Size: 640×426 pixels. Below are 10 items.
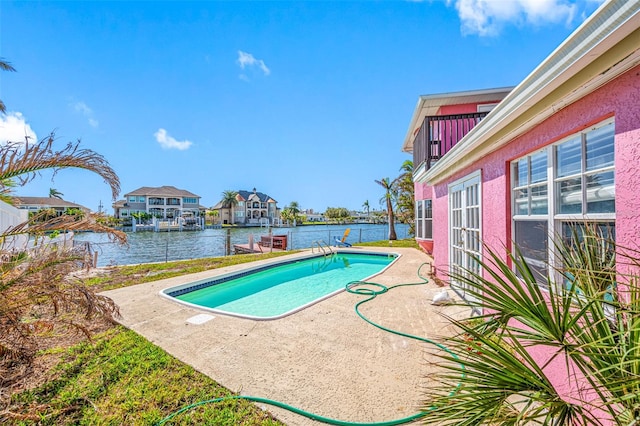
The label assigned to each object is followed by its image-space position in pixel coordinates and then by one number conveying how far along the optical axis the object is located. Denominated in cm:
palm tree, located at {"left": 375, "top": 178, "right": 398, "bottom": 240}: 2384
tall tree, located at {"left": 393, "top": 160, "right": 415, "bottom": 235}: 2080
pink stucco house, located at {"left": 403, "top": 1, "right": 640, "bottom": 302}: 193
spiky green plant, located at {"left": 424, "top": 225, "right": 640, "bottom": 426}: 116
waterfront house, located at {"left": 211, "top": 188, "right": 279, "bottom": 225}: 6860
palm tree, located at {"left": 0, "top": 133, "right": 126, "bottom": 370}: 320
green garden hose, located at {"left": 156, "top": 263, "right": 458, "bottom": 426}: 264
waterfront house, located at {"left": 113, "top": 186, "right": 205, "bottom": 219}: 5537
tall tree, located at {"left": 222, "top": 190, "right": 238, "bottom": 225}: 6806
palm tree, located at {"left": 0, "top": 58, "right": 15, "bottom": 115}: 558
